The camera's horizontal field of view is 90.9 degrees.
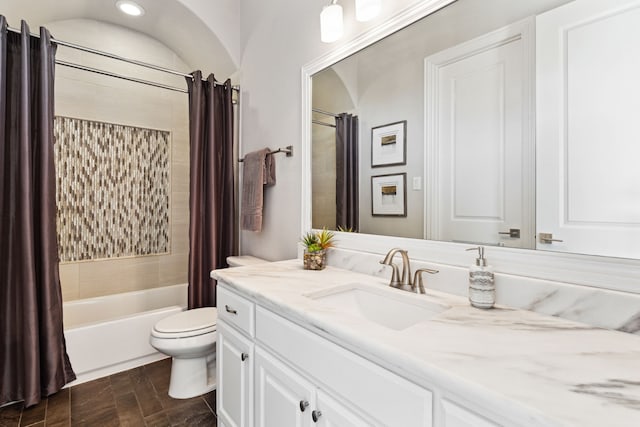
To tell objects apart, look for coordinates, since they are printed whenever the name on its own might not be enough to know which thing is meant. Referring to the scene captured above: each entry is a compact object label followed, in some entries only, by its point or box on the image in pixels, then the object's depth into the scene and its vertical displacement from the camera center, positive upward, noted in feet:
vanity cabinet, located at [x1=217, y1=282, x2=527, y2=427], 2.03 -1.49
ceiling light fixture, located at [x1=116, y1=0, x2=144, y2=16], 7.42 +4.95
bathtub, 6.37 -2.69
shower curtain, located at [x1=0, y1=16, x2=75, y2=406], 5.56 -0.22
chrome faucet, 3.78 -0.80
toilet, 5.68 -2.49
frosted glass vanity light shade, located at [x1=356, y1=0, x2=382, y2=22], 4.37 +2.84
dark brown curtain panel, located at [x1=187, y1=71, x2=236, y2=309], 7.41 +0.67
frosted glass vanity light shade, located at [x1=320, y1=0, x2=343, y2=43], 4.86 +2.96
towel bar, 6.48 +1.27
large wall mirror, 2.69 +0.91
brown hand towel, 6.93 +0.62
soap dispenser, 3.10 -0.75
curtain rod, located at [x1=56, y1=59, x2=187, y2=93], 6.30 +2.96
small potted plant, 4.98 -0.61
